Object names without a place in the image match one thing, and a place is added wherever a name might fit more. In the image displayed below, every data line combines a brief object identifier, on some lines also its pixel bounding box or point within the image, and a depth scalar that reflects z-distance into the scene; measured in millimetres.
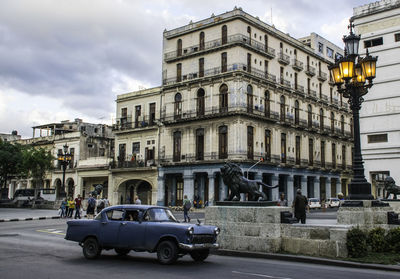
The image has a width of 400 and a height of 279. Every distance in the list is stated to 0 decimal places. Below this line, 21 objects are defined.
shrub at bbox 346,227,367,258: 11055
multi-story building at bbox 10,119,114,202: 53250
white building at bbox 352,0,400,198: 22969
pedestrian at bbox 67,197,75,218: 30938
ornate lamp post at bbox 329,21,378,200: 12820
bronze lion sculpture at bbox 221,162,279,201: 13344
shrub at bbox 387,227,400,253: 11406
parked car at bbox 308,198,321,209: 44650
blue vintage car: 10586
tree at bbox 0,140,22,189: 49344
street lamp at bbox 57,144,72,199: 38400
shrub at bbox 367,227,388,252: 11609
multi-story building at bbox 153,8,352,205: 41281
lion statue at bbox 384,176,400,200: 18117
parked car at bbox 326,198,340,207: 47650
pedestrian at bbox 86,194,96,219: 25609
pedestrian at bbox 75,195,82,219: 28827
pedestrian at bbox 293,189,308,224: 15875
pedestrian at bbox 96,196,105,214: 26125
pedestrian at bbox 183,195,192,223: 25134
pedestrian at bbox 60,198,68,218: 31153
